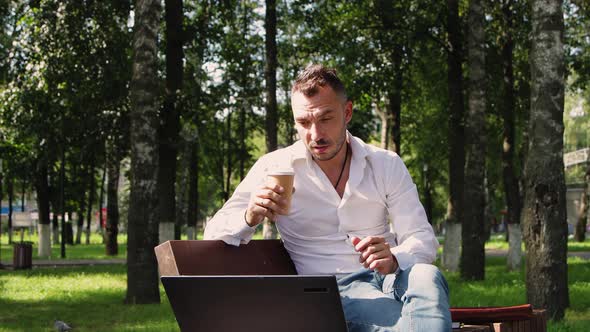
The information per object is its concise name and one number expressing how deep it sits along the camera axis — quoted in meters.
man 4.22
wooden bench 4.28
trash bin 24.50
